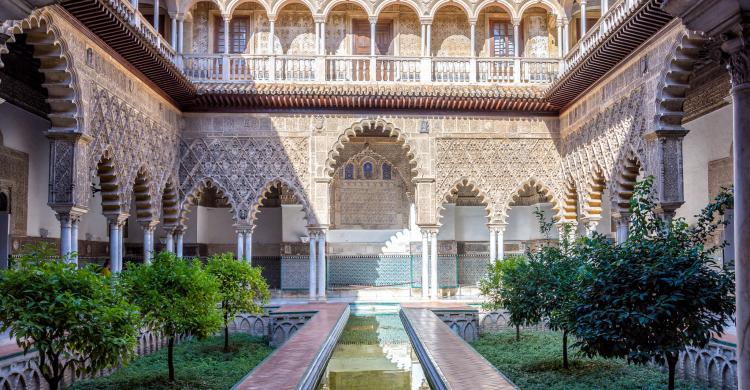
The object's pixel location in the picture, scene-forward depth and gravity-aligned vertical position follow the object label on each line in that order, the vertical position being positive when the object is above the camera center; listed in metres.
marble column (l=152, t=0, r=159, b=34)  15.89 +5.30
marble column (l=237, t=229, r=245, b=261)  17.12 +0.00
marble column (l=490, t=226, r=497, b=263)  17.94 -0.09
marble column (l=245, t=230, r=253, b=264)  17.33 +0.02
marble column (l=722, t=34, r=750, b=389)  3.41 +0.28
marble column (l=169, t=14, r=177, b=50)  17.45 +5.32
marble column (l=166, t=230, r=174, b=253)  16.91 +0.05
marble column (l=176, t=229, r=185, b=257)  17.22 +0.10
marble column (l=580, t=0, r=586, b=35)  16.25 +5.33
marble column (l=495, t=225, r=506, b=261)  17.83 +0.05
